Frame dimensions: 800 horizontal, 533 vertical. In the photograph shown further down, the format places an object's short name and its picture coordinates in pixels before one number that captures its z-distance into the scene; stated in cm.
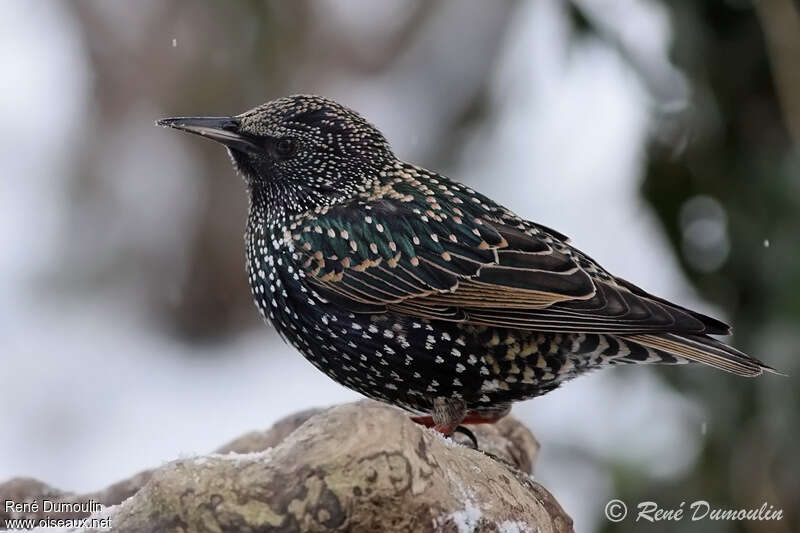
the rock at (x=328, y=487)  509
